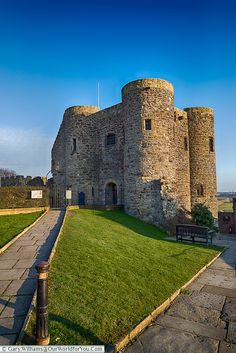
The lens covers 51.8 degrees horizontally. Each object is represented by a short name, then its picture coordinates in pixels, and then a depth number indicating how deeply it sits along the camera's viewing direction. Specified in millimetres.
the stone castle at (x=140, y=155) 18266
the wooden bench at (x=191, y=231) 12461
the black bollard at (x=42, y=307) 3594
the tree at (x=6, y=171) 73075
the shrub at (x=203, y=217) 20734
